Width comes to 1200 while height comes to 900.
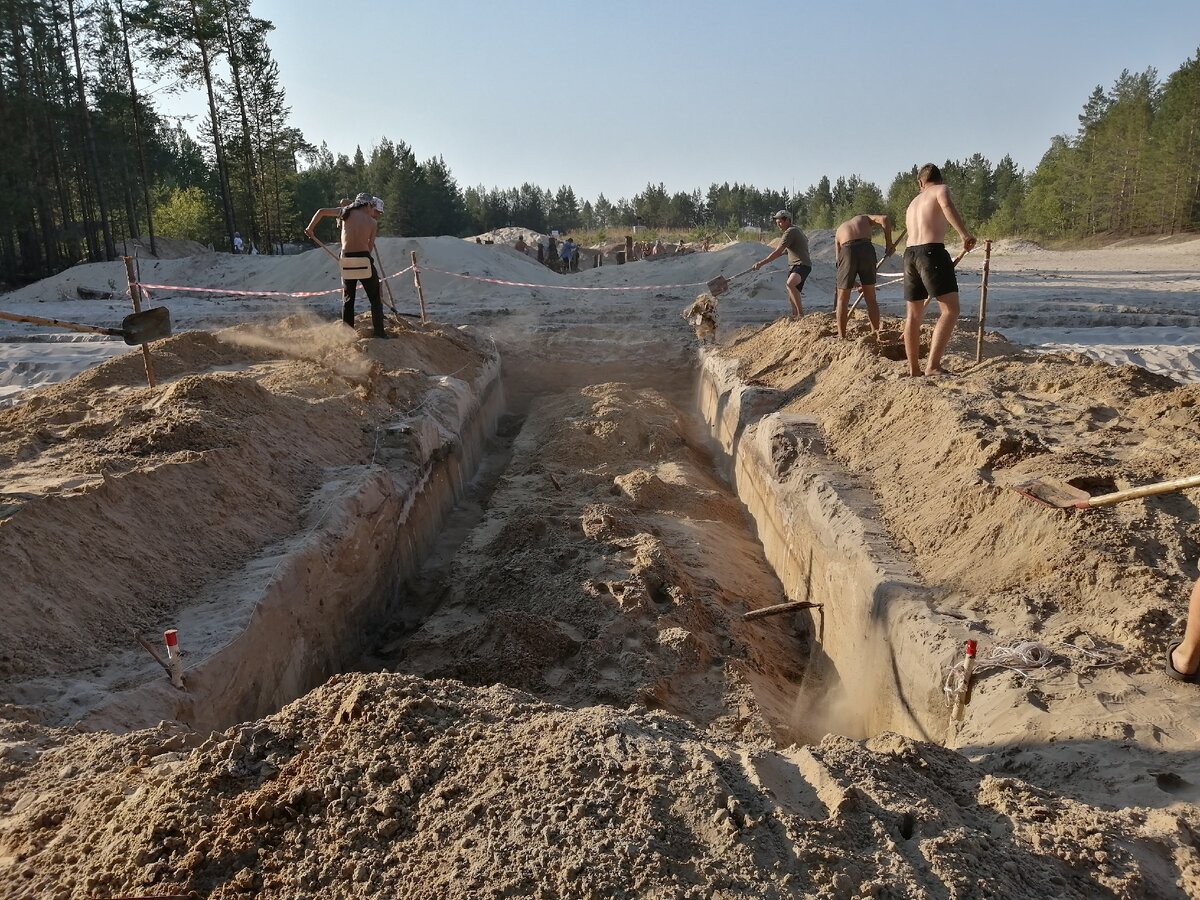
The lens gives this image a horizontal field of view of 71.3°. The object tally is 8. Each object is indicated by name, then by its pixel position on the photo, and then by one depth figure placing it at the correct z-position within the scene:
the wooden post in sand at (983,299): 6.71
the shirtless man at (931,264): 6.15
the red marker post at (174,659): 3.09
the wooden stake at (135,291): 6.14
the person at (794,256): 10.19
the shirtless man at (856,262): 8.52
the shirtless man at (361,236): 8.75
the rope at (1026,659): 3.08
